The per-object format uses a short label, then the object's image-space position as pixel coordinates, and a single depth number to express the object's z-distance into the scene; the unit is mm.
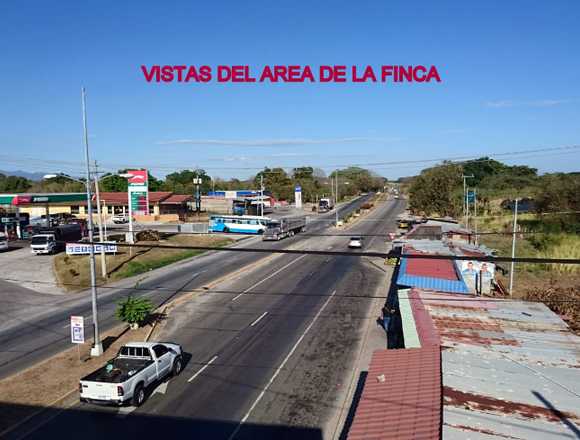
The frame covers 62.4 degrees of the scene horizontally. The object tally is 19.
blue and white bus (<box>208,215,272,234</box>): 66625
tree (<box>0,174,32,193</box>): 136250
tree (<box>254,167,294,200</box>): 145750
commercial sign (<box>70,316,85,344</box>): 19328
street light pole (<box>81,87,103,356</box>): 20562
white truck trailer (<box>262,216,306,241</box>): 58906
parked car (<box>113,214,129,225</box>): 80812
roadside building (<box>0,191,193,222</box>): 83875
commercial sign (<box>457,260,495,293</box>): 28797
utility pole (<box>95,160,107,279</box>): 35150
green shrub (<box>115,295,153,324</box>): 24047
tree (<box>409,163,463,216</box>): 80125
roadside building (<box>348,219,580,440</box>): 10406
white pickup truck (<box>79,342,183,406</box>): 15508
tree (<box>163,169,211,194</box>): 138625
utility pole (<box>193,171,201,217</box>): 93375
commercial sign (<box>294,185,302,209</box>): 118650
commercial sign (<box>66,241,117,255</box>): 33531
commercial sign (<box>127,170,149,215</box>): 61719
